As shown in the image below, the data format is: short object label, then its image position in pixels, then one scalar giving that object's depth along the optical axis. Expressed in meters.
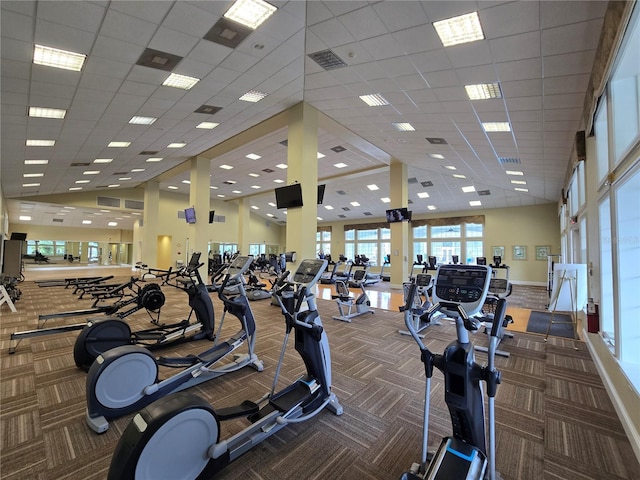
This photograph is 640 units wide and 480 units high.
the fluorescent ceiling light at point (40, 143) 6.17
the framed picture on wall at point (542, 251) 12.63
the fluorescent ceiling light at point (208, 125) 6.94
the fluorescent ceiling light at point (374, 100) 5.40
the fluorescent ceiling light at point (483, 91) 4.26
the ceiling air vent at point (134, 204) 15.12
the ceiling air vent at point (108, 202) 14.12
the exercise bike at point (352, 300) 5.54
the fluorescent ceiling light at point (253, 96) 5.68
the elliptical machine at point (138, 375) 2.16
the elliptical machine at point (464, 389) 1.49
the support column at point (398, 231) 10.35
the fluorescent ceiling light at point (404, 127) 6.48
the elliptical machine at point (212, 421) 1.42
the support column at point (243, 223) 17.91
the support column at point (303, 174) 6.57
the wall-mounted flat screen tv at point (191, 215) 10.09
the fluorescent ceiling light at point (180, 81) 4.56
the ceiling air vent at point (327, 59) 4.43
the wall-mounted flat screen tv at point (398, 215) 10.08
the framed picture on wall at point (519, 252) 13.20
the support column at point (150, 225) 13.60
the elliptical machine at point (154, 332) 3.03
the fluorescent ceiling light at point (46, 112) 4.79
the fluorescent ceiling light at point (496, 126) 5.31
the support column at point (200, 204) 10.21
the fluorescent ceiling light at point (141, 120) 5.80
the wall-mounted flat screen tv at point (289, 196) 6.52
